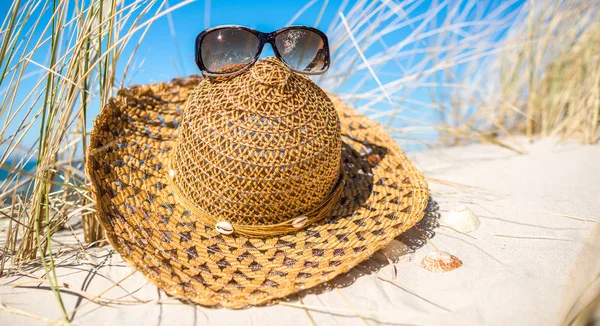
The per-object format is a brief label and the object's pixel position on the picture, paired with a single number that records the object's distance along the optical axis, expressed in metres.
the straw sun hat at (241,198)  0.55
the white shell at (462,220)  0.67
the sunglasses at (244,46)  0.60
